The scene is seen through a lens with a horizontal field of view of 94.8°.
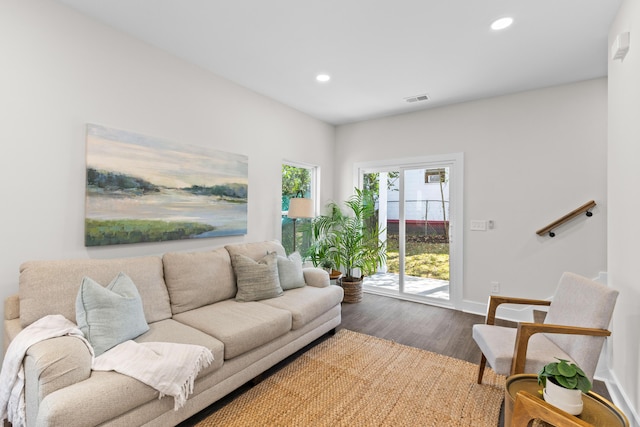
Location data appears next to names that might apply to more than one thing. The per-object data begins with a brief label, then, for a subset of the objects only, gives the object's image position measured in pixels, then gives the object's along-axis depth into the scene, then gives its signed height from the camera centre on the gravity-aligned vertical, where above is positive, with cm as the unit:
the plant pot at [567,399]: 124 -77
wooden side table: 124 -85
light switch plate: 374 -10
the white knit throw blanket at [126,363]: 145 -78
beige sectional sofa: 134 -78
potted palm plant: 428 -40
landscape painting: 228 +22
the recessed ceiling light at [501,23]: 222 +150
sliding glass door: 400 -16
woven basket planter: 413 -105
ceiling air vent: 371 +152
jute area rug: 184 -126
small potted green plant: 124 -72
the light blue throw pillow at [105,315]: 166 -60
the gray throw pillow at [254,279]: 266 -60
